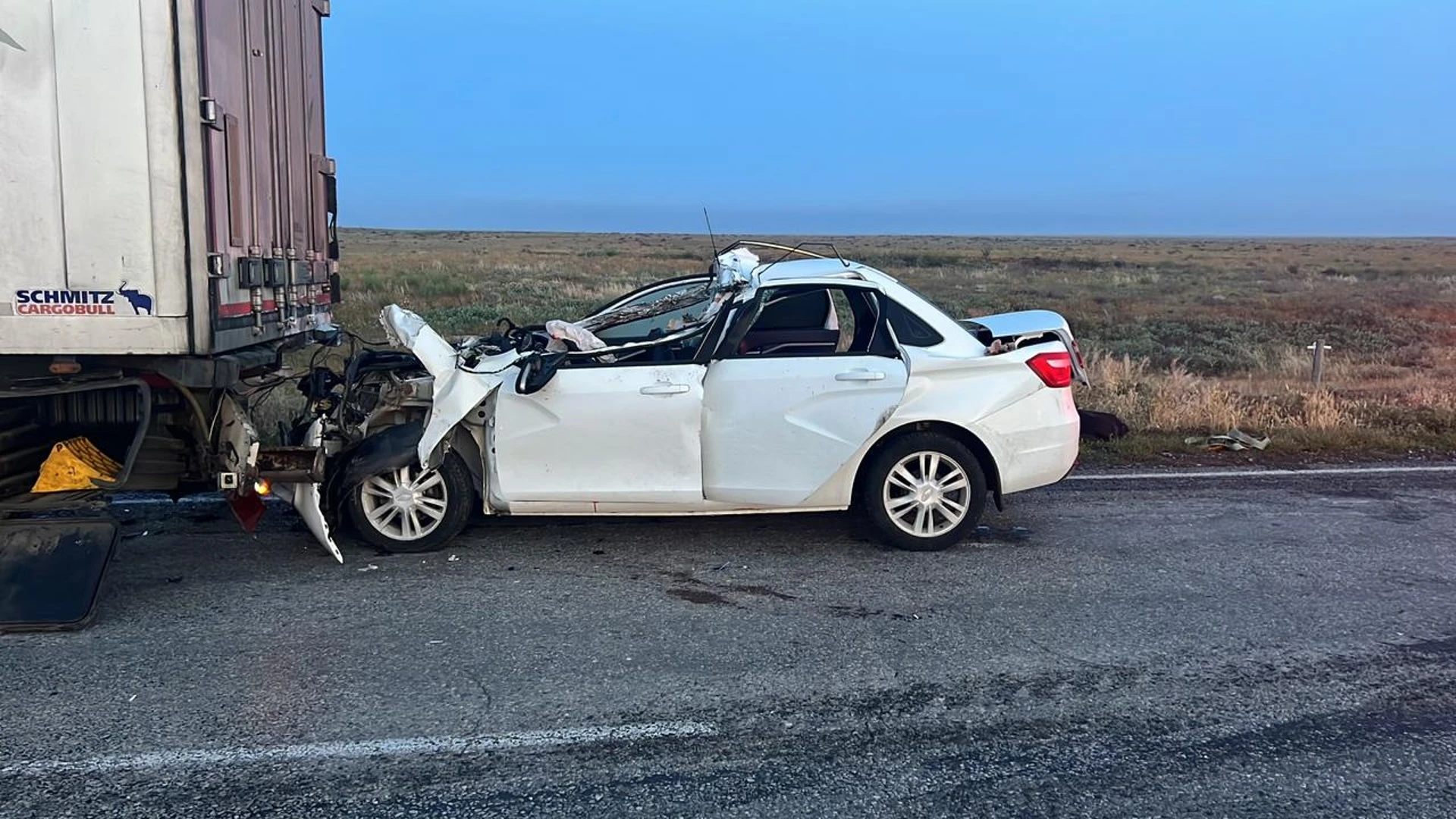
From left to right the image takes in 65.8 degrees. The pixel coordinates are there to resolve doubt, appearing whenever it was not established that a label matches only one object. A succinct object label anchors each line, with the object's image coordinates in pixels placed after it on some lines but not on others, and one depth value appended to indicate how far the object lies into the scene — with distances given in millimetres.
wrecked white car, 6301
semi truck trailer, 5051
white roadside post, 13102
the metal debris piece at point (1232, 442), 9742
